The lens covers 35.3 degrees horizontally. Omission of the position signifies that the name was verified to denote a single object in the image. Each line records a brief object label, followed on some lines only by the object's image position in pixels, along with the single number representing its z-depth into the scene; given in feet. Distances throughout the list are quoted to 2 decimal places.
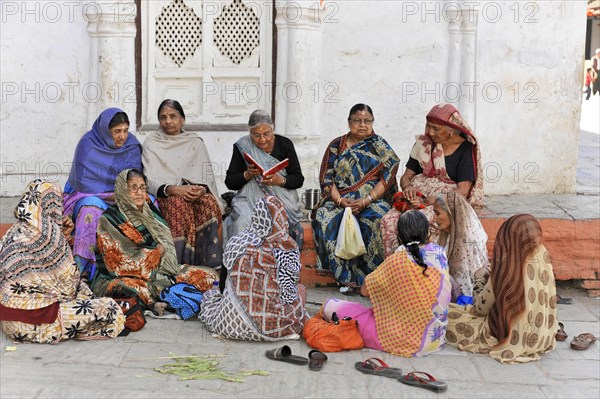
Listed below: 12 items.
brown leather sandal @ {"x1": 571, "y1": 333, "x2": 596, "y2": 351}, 18.94
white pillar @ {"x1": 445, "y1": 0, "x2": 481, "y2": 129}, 27.02
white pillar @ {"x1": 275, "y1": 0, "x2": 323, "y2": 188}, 26.32
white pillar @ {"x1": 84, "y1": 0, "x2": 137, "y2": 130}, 26.18
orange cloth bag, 18.39
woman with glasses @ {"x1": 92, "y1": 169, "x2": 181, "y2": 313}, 20.34
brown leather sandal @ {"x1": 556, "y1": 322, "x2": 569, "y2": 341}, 19.51
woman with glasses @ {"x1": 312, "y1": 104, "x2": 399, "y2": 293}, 22.56
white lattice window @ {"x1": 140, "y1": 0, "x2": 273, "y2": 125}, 27.07
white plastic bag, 22.17
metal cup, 25.09
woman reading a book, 22.74
